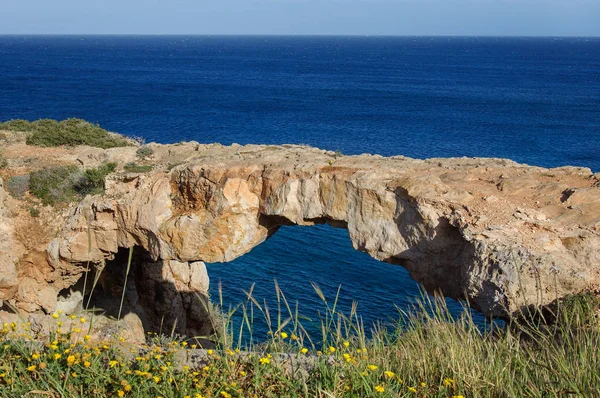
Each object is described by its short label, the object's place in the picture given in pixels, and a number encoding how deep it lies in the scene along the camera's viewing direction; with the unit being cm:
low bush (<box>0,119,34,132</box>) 2431
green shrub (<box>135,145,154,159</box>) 1955
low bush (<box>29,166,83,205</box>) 1680
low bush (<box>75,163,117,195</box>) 1719
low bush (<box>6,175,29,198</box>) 1686
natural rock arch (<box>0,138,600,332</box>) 1090
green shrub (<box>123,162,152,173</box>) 1756
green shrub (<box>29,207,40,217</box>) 1631
